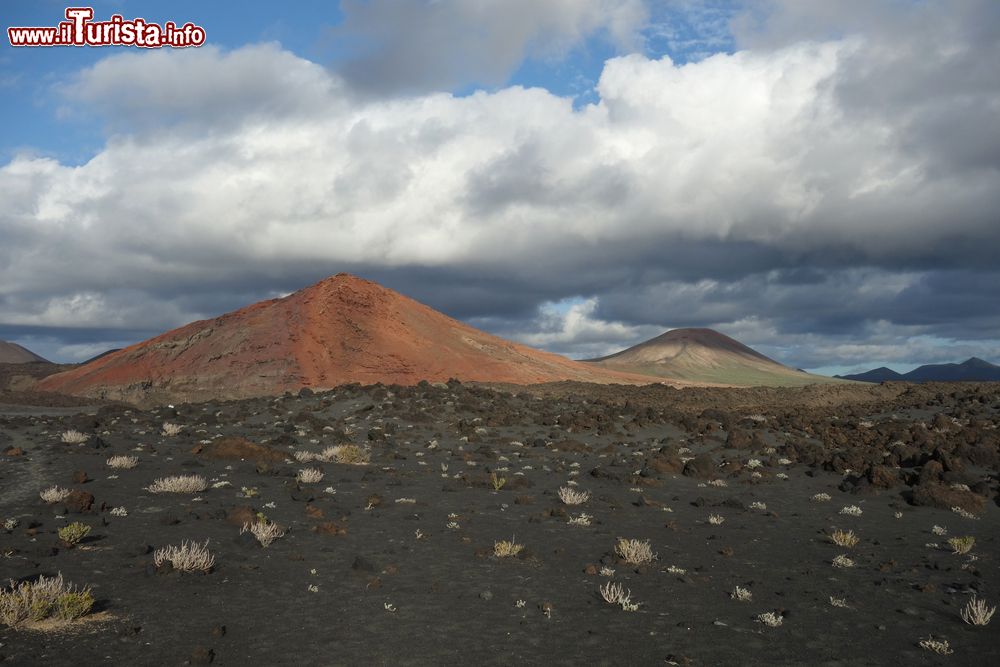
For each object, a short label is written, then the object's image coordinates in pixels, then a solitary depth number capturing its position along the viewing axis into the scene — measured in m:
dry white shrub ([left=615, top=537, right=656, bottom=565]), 12.08
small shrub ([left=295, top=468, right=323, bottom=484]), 18.31
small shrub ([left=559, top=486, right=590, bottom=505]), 17.08
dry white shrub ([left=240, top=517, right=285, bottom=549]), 12.09
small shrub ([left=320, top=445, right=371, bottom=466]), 22.44
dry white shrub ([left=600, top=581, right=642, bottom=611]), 9.84
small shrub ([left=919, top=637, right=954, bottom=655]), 8.21
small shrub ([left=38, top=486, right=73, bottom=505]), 13.55
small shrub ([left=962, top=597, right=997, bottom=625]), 8.94
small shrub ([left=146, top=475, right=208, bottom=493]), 15.70
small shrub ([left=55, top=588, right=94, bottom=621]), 8.18
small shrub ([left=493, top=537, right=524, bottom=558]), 12.35
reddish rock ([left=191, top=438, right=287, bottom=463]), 21.02
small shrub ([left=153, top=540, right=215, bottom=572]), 10.35
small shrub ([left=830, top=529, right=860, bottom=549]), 13.42
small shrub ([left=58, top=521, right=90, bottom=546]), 11.21
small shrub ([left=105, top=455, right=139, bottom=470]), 18.06
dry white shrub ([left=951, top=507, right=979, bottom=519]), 16.08
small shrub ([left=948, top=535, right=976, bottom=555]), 12.62
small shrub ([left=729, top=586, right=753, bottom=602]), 10.29
